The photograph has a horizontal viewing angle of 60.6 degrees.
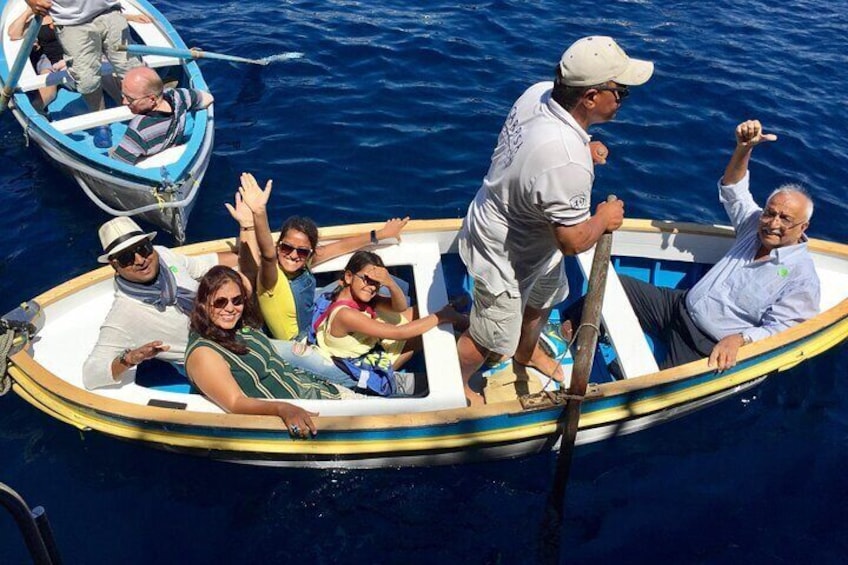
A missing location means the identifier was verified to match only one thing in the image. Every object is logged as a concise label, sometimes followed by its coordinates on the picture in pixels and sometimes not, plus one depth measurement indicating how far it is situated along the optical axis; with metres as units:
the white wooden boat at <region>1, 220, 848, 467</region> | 4.92
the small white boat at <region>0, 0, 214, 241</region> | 7.18
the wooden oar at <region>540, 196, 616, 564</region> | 4.38
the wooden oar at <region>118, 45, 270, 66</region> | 8.63
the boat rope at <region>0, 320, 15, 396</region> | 5.19
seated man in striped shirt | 7.41
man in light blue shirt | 5.43
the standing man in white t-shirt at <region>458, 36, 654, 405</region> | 3.80
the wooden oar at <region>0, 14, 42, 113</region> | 7.76
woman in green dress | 4.71
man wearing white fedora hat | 4.85
